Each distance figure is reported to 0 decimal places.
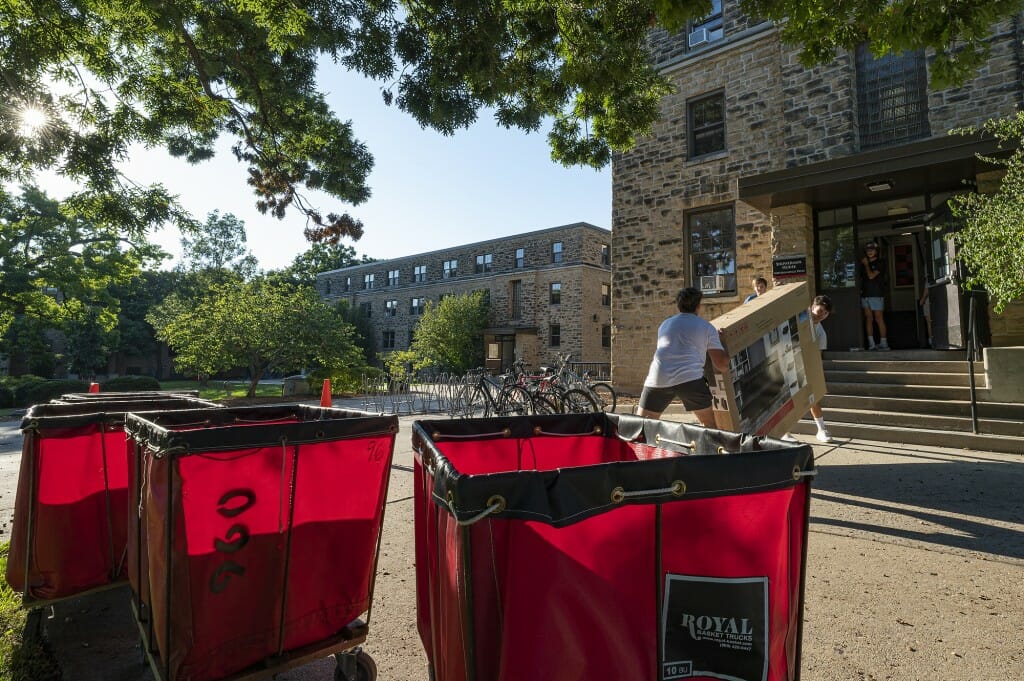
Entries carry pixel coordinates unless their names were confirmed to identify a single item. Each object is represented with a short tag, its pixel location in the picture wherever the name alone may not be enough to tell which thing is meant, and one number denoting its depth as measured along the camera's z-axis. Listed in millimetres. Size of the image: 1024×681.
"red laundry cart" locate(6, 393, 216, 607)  2371
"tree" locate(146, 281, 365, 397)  17938
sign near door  10594
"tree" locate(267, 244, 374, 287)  53062
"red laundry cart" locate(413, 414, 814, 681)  1019
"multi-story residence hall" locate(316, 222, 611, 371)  31719
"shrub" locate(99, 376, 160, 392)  21797
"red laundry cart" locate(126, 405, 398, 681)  1719
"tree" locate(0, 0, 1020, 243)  4832
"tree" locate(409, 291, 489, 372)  32875
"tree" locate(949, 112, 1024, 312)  6156
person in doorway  9844
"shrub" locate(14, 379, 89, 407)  20469
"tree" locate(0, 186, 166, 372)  20062
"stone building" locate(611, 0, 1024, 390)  8977
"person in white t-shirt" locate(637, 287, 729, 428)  4422
